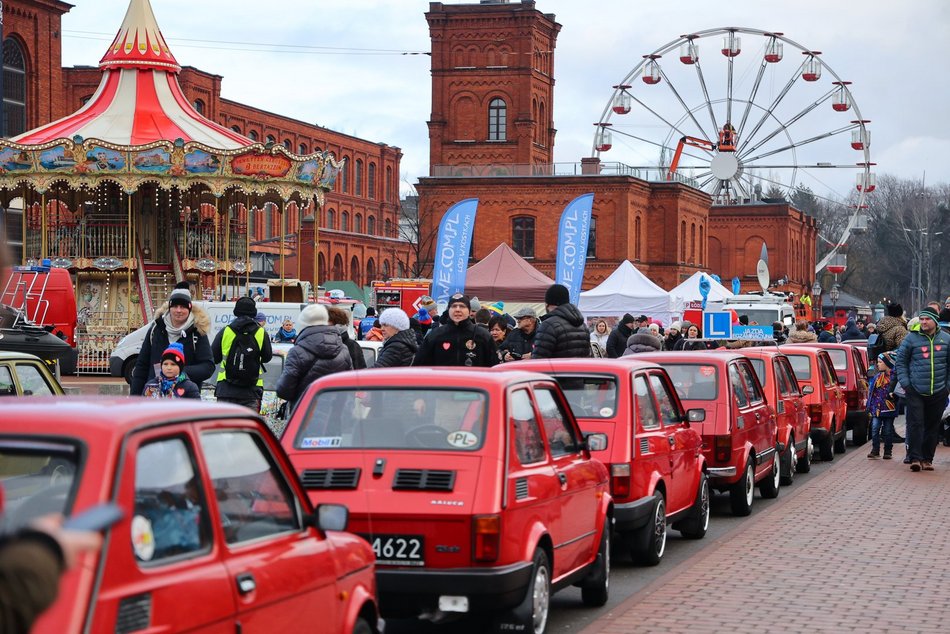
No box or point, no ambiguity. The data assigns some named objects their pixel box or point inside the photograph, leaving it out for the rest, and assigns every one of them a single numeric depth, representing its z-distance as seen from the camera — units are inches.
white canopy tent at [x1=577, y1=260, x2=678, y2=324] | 1493.6
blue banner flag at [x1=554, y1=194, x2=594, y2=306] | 1342.3
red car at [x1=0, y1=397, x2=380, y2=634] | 167.5
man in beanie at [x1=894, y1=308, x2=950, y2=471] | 681.6
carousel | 1322.6
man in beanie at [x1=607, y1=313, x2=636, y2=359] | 849.5
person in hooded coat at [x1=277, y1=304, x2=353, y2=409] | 484.7
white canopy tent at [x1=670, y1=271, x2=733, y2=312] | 1715.1
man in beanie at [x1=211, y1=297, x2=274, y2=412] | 498.3
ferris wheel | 2691.9
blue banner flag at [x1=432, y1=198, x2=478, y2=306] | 1334.9
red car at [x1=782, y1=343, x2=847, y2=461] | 760.3
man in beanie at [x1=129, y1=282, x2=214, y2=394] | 478.6
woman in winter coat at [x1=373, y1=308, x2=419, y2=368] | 528.4
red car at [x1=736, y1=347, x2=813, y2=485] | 639.8
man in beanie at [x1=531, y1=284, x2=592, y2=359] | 560.7
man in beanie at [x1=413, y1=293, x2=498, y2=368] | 502.0
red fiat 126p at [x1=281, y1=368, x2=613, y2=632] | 289.6
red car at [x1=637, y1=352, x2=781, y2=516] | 530.3
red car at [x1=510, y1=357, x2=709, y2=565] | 405.7
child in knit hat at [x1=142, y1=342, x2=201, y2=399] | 442.6
